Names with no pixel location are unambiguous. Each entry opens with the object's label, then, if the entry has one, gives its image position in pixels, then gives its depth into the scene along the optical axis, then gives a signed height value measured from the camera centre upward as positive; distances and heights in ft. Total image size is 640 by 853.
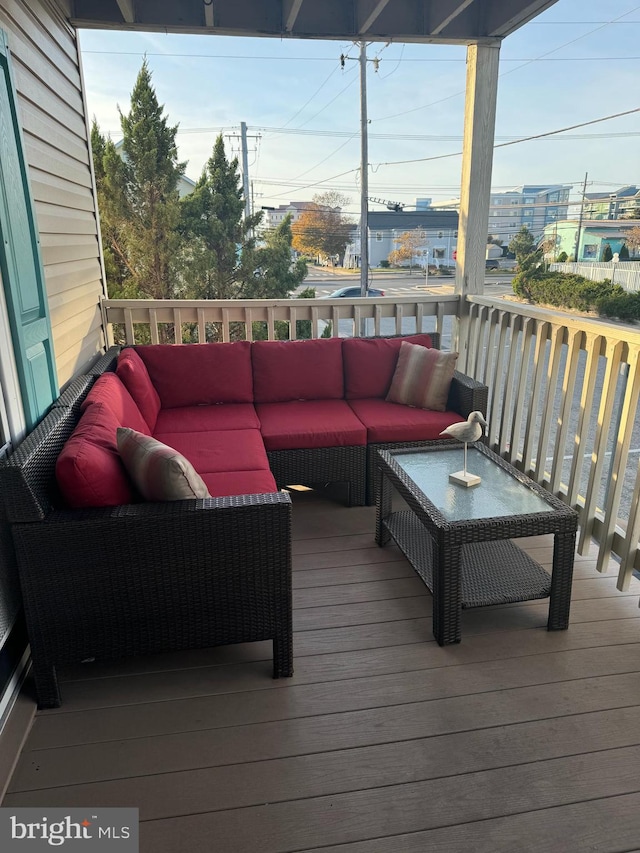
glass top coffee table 6.68 -3.27
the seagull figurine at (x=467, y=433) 7.80 -2.49
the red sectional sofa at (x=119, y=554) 5.53 -3.02
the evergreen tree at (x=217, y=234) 20.75 +0.40
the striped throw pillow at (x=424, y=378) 11.02 -2.51
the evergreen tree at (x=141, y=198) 19.35 +1.59
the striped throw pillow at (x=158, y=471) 5.82 -2.25
